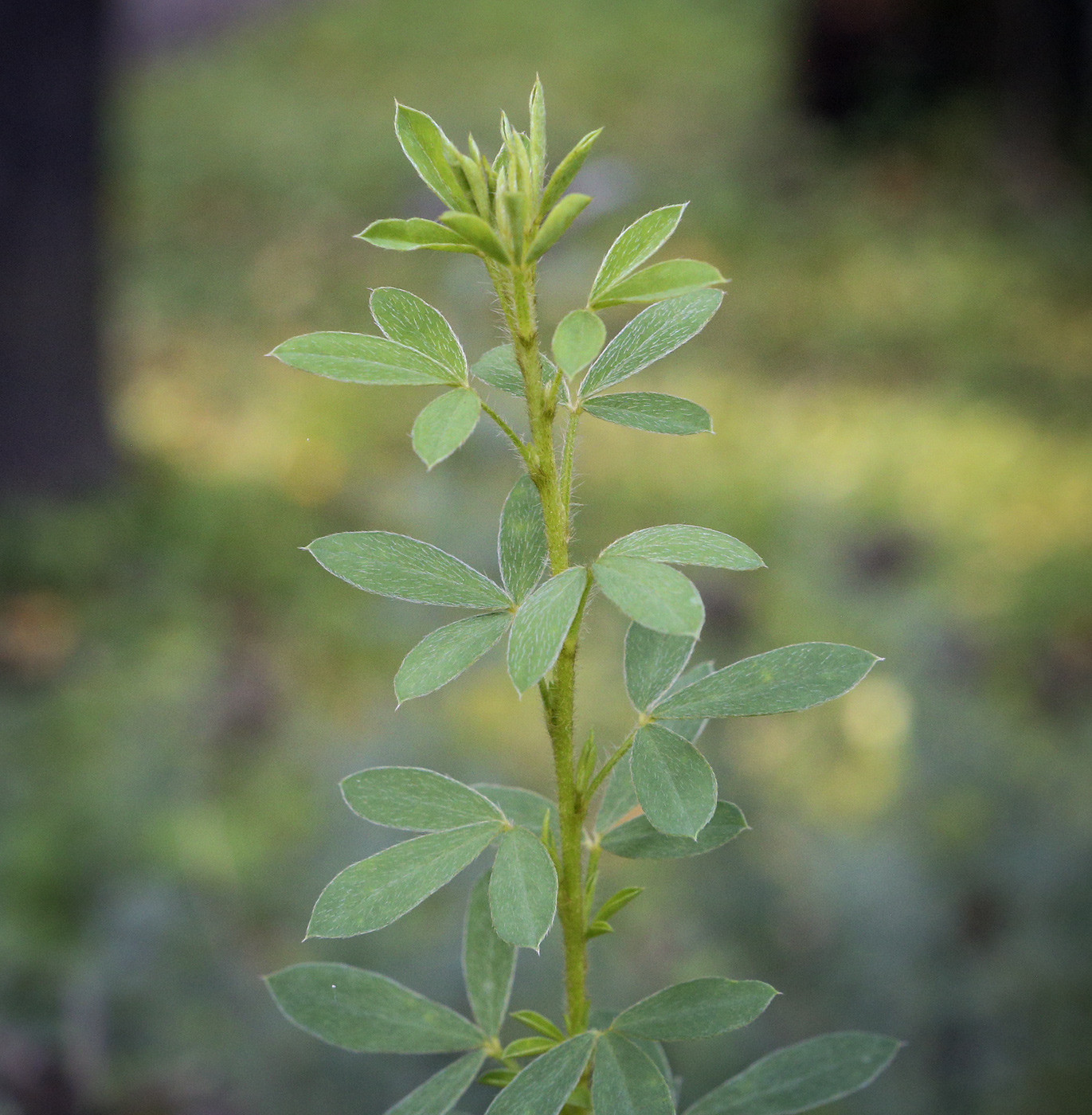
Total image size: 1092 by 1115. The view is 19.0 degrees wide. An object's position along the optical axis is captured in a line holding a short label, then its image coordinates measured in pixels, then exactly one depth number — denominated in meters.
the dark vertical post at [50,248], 1.90
